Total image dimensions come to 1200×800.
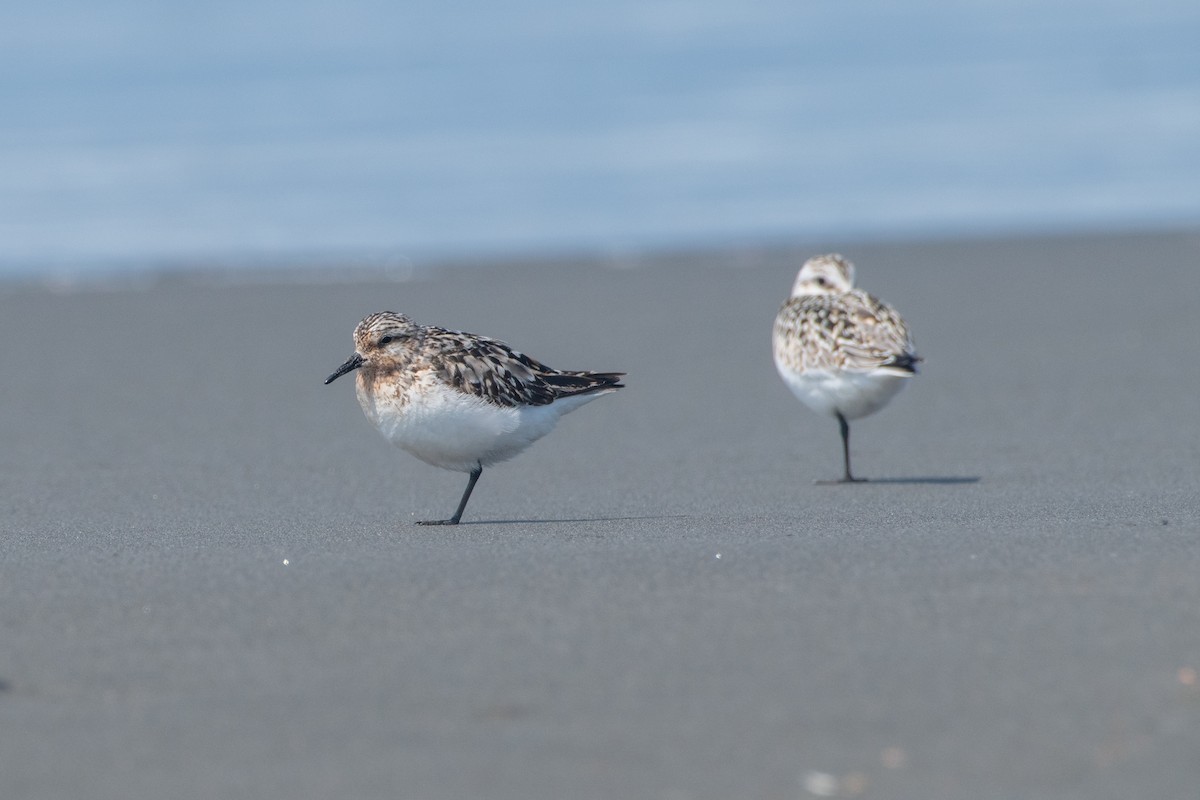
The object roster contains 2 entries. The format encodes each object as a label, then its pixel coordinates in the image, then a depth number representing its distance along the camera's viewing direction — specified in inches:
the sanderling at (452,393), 504.7
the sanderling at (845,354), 622.5
